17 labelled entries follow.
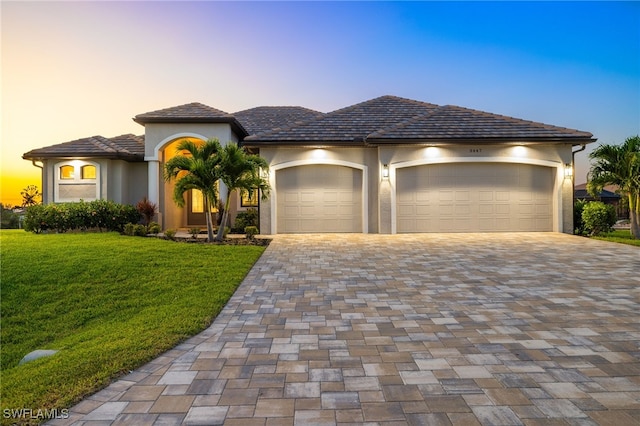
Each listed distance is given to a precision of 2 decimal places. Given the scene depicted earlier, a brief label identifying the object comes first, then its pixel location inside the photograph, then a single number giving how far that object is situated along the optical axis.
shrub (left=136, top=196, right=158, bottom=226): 14.23
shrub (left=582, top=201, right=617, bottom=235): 12.41
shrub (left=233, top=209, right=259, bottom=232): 13.72
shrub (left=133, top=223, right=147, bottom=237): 12.51
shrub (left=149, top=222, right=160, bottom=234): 13.16
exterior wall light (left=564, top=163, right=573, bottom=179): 12.86
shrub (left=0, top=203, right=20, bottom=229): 16.92
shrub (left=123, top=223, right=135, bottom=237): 12.54
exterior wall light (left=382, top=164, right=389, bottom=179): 12.94
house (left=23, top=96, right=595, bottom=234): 12.89
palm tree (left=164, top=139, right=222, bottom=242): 10.52
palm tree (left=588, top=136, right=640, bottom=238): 11.55
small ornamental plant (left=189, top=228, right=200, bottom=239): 12.44
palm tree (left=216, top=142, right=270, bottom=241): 10.58
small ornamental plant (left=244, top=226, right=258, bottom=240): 12.00
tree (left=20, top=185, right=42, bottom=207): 18.66
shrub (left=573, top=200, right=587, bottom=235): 13.02
